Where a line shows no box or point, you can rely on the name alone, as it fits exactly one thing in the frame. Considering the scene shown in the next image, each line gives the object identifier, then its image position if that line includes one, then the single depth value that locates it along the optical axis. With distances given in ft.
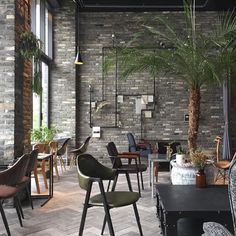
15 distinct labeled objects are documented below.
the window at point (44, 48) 23.24
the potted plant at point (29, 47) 14.61
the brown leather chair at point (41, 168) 15.72
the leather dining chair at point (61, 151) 21.32
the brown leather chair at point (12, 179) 9.74
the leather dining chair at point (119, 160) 15.85
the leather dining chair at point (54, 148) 19.45
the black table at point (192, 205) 6.96
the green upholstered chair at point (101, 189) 8.73
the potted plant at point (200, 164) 9.59
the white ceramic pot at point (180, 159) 11.44
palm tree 11.90
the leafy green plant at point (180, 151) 11.92
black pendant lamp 22.75
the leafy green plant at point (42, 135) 19.01
